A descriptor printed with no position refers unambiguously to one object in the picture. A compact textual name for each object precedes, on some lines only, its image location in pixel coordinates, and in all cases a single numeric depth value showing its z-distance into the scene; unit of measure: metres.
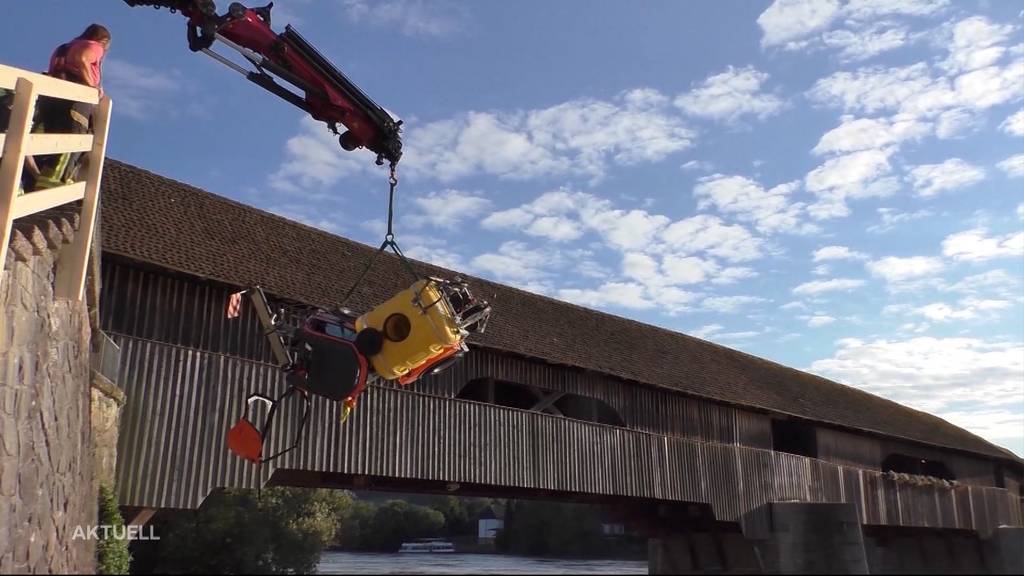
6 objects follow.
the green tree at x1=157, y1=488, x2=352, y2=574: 26.39
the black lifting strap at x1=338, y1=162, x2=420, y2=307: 9.05
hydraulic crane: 7.21
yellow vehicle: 7.41
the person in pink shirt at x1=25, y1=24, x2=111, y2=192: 5.93
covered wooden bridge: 10.66
